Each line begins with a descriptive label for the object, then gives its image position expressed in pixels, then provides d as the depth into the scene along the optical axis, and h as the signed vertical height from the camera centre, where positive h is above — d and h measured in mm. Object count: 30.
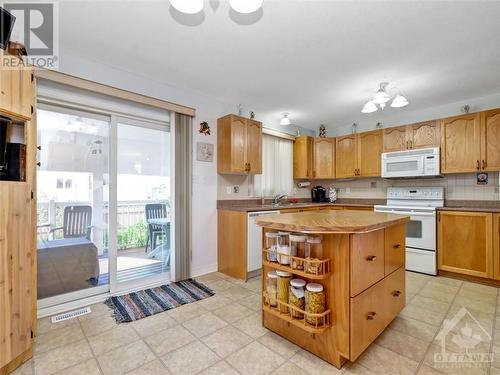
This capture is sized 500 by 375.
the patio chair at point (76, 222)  2508 -361
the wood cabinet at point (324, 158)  4793 +579
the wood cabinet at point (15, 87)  1499 +657
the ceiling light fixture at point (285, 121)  4012 +1085
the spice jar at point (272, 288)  1835 -771
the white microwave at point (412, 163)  3541 +355
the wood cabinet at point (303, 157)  4789 +590
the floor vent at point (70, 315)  2186 -1179
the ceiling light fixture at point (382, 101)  2717 +986
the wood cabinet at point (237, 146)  3383 +596
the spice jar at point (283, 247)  1736 -437
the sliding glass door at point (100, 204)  2414 -178
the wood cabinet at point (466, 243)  2961 -718
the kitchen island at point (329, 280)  1521 -650
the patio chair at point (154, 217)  3086 -374
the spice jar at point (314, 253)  1544 -443
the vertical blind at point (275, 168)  4297 +351
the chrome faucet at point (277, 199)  4418 -218
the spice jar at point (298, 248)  1651 -433
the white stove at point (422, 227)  3305 -567
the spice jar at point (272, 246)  1832 -455
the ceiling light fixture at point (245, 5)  1434 +1083
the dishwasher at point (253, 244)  3129 -742
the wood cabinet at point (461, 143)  3266 +592
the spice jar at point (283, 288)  1751 -728
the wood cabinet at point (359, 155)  4242 +589
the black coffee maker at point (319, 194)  5211 -154
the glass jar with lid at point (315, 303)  1556 -747
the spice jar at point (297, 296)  1645 -741
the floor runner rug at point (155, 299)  2312 -1191
